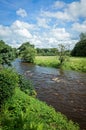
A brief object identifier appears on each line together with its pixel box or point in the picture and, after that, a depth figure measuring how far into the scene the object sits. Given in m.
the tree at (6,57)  12.04
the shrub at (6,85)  6.76
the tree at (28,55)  36.48
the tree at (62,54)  28.22
